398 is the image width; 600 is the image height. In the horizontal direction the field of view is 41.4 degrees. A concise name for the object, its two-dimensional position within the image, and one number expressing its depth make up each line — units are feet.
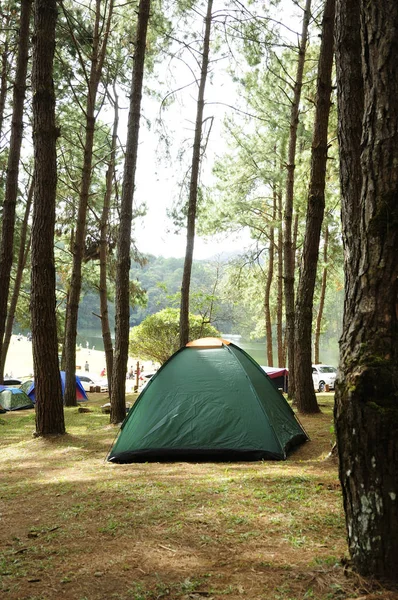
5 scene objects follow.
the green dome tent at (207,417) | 20.92
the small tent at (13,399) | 51.96
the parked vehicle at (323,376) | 74.18
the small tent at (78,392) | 60.18
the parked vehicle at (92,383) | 89.30
